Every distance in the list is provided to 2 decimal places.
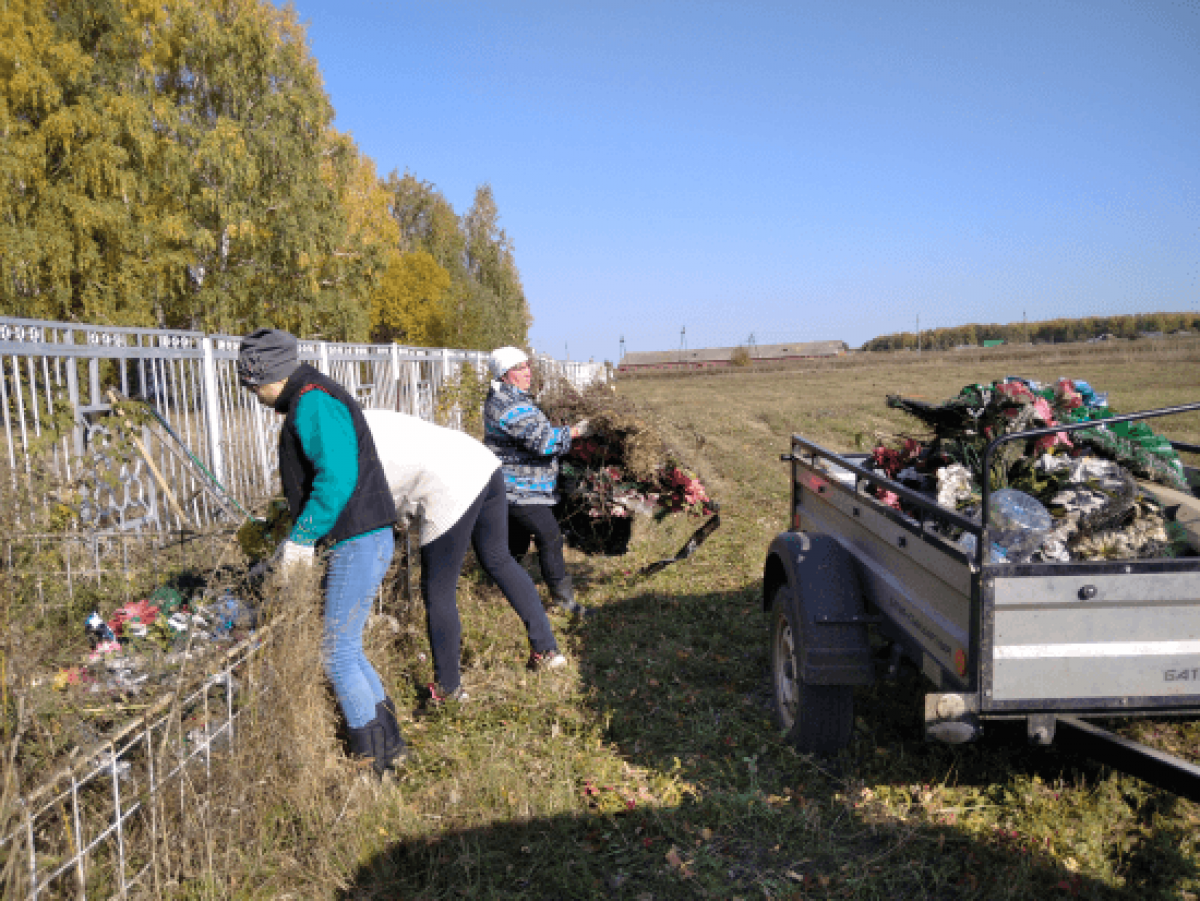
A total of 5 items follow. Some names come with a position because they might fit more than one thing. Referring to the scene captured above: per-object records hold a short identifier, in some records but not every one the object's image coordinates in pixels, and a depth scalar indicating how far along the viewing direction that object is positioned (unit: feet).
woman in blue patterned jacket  15.84
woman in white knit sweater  11.68
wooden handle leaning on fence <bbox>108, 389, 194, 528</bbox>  14.10
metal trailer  7.76
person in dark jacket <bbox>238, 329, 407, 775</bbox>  9.71
